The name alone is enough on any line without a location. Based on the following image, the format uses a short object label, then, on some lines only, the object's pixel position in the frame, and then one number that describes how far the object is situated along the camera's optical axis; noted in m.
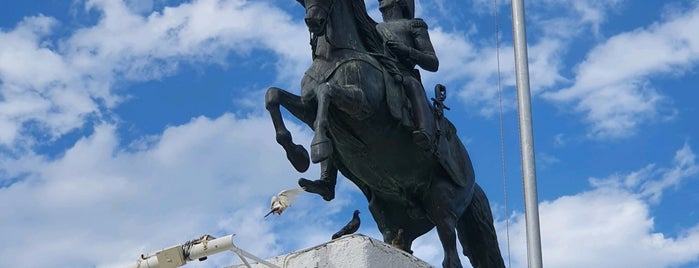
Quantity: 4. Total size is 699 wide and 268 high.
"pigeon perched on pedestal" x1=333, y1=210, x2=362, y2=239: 12.28
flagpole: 15.38
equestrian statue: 11.59
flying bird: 11.33
